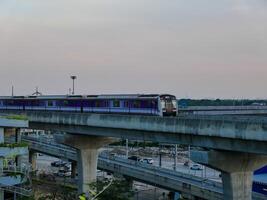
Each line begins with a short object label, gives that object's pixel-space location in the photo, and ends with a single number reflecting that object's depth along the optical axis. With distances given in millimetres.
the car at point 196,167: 82425
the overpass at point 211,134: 28703
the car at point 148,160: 89200
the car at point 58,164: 90675
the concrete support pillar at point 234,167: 32125
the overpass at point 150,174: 43866
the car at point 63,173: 75450
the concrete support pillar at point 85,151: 47438
